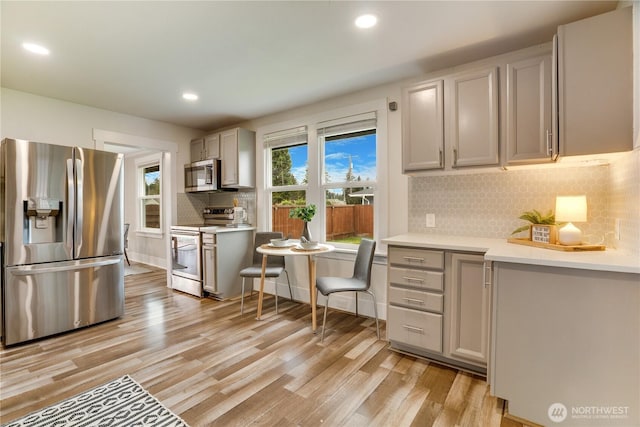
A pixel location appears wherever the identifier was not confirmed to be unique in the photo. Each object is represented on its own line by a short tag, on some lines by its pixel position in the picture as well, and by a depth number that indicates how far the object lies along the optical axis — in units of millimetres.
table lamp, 1851
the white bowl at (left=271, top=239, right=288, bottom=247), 3127
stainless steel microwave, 4219
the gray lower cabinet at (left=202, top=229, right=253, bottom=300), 3744
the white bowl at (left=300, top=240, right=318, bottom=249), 2953
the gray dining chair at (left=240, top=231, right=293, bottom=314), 3580
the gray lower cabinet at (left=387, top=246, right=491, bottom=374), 2027
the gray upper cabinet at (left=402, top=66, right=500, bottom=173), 2182
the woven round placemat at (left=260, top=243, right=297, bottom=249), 3109
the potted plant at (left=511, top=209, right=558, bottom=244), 1956
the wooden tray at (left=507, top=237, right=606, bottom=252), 1777
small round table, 2809
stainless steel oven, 3926
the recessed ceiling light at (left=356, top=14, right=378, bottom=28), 1933
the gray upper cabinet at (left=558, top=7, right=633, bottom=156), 1590
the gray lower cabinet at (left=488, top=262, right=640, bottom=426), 1405
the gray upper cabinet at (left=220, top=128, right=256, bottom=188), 4016
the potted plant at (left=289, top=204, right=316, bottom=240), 2990
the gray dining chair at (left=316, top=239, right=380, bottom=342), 2625
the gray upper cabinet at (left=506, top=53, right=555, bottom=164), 1953
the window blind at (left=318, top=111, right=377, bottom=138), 3161
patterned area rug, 1610
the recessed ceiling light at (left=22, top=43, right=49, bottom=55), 2248
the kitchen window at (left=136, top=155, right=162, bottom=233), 5957
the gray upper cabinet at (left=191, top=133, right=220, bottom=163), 4309
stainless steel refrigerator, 2535
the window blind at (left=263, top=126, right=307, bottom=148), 3738
